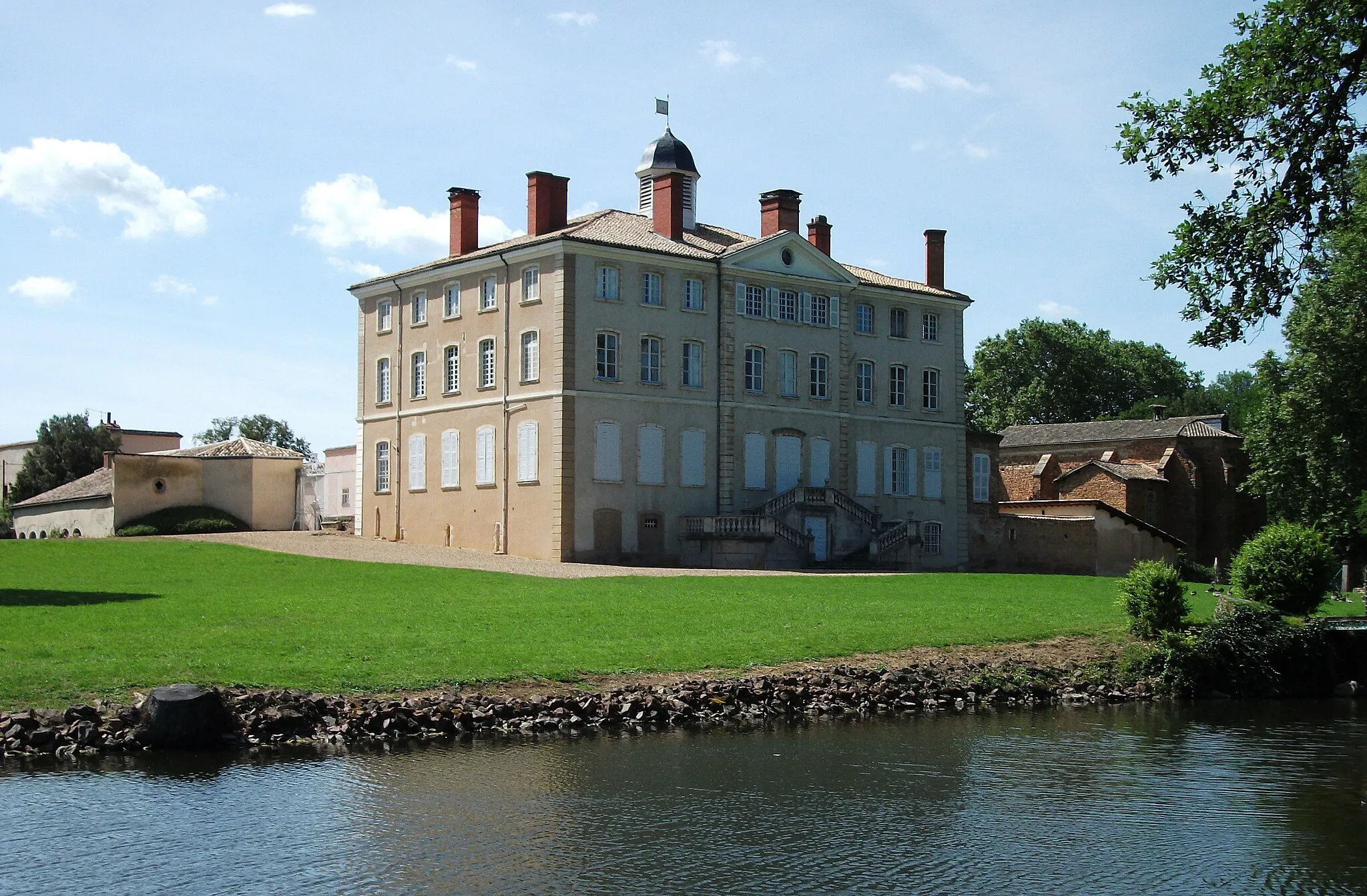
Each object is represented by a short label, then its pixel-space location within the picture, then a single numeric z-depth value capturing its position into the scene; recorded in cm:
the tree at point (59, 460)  7194
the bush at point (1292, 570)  2820
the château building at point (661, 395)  4519
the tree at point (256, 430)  10481
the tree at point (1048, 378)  8912
